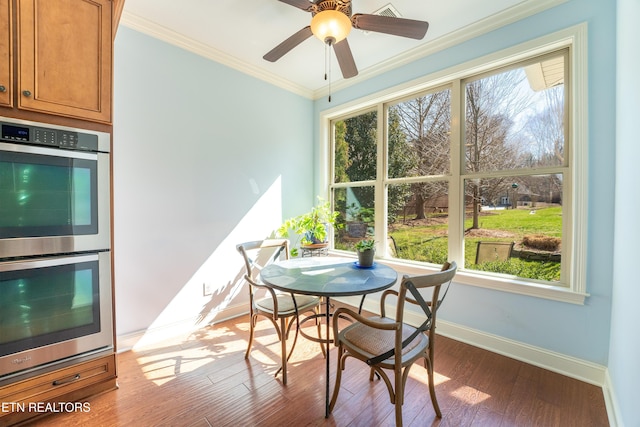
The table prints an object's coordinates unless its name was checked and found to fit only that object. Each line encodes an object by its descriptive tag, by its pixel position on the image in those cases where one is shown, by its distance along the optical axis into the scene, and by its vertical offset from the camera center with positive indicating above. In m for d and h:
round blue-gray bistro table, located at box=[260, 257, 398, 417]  1.53 -0.44
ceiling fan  1.65 +1.20
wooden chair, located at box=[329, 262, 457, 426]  1.30 -0.75
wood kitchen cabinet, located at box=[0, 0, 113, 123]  1.45 +0.89
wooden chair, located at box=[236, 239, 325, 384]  1.90 -0.74
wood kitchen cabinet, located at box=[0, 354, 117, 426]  1.45 -1.05
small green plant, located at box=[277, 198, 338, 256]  3.21 -0.19
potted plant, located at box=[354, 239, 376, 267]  2.03 -0.35
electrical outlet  2.78 -0.83
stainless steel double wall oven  1.44 -0.21
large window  2.13 +0.35
